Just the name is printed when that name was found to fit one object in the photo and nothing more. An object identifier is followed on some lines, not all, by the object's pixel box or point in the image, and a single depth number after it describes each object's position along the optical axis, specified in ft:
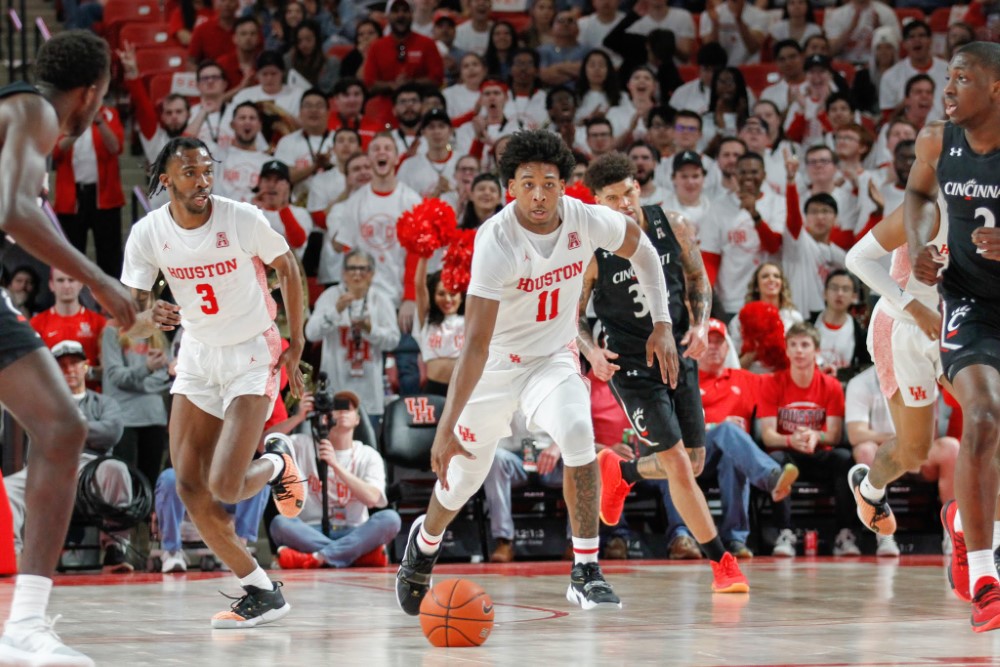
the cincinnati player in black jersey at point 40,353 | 29.03
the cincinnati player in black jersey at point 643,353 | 49.94
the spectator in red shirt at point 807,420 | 70.71
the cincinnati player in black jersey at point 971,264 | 37.01
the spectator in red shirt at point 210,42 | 95.27
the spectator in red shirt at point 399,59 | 93.92
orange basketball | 36.08
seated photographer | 64.76
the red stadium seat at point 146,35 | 100.02
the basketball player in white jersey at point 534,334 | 42.36
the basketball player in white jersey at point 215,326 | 42.86
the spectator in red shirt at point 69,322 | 70.61
